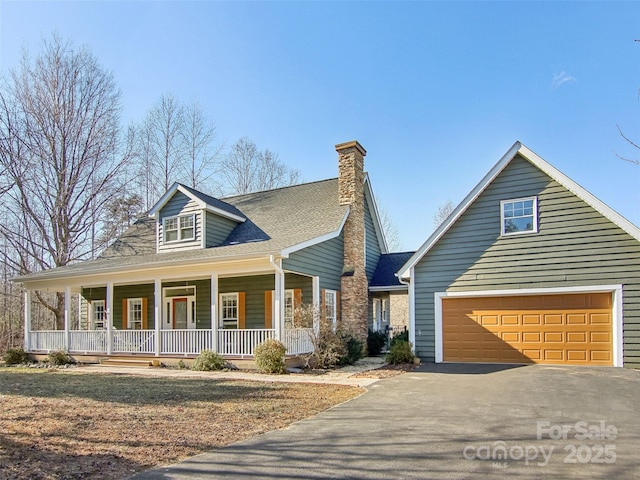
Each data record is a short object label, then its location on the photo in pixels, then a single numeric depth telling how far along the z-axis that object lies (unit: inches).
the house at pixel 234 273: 554.6
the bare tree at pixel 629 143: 244.7
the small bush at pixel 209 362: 531.8
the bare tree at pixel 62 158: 897.5
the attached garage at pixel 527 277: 483.5
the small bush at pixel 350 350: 563.5
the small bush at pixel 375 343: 710.5
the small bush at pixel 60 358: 653.9
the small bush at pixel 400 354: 542.9
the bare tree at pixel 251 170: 1299.2
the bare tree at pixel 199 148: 1185.4
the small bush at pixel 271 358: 491.5
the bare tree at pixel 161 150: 1161.4
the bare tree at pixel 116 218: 1002.7
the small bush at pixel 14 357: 683.4
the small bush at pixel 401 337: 623.8
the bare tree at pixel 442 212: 1471.5
